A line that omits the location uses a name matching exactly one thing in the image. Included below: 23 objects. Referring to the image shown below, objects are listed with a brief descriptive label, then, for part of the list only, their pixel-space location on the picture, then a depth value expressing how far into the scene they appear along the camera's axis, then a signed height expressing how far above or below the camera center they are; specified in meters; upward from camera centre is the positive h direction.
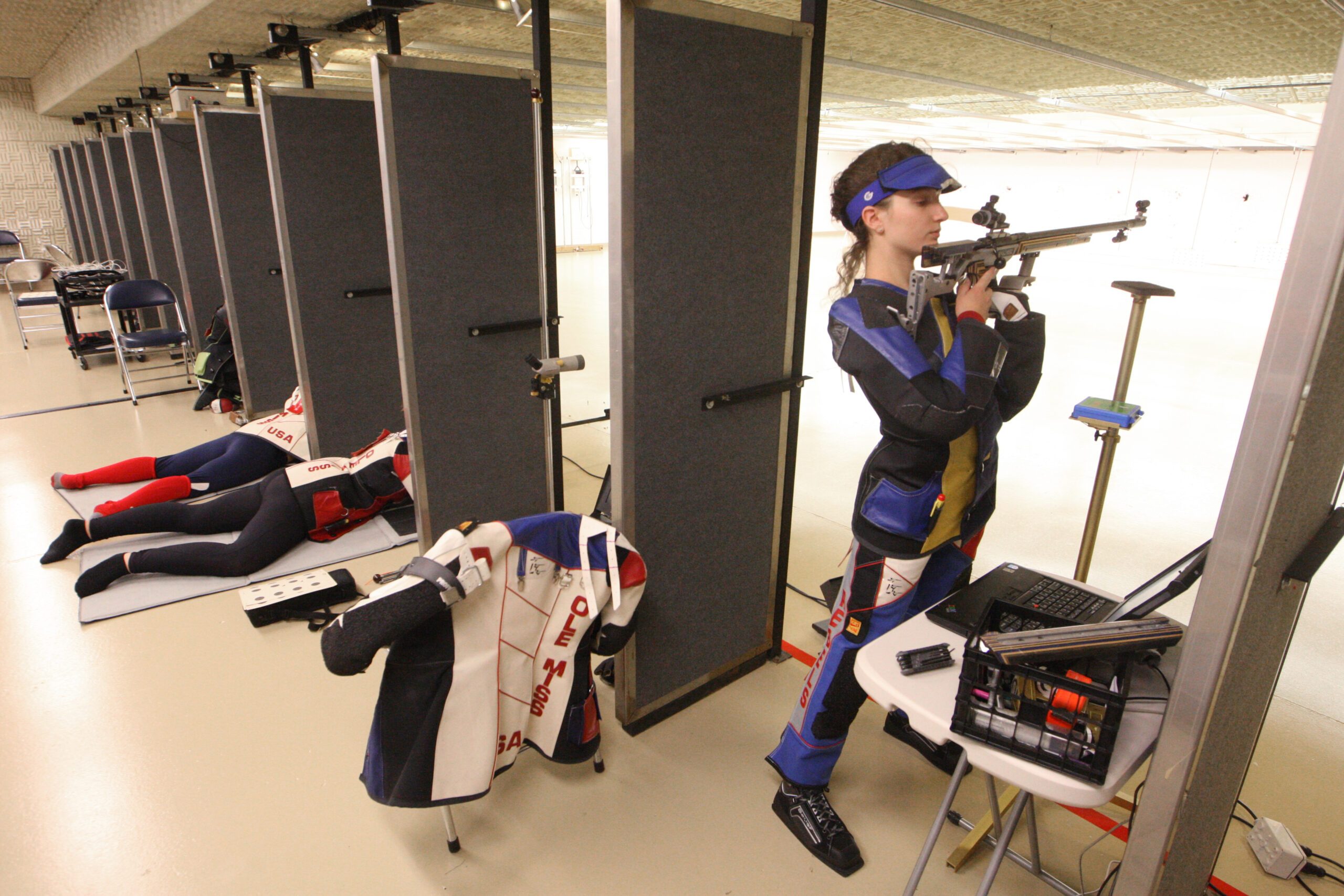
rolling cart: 5.50 -0.72
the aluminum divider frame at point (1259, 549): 0.66 -0.34
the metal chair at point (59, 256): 9.72 -0.72
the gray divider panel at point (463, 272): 2.26 -0.21
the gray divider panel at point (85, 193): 8.20 +0.10
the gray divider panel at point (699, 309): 1.49 -0.22
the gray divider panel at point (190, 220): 4.59 -0.10
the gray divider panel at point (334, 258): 3.05 -0.23
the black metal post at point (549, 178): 2.13 +0.10
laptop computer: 1.05 -0.65
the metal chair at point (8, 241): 8.98 -0.49
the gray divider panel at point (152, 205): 5.46 -0.02
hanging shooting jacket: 1.41 -0.90
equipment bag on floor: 4.40 -0.95
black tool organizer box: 0.92 -0.63
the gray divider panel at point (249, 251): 3.84 -0.25
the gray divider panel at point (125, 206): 6.41 -0.03
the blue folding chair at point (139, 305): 4.62 -0.63
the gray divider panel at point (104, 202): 7.35 +0.00
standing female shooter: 1.33 -0.39
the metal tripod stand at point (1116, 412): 1.59 -0.41
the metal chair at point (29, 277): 6.14 -0.66
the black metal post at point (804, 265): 1.68 -0.13
